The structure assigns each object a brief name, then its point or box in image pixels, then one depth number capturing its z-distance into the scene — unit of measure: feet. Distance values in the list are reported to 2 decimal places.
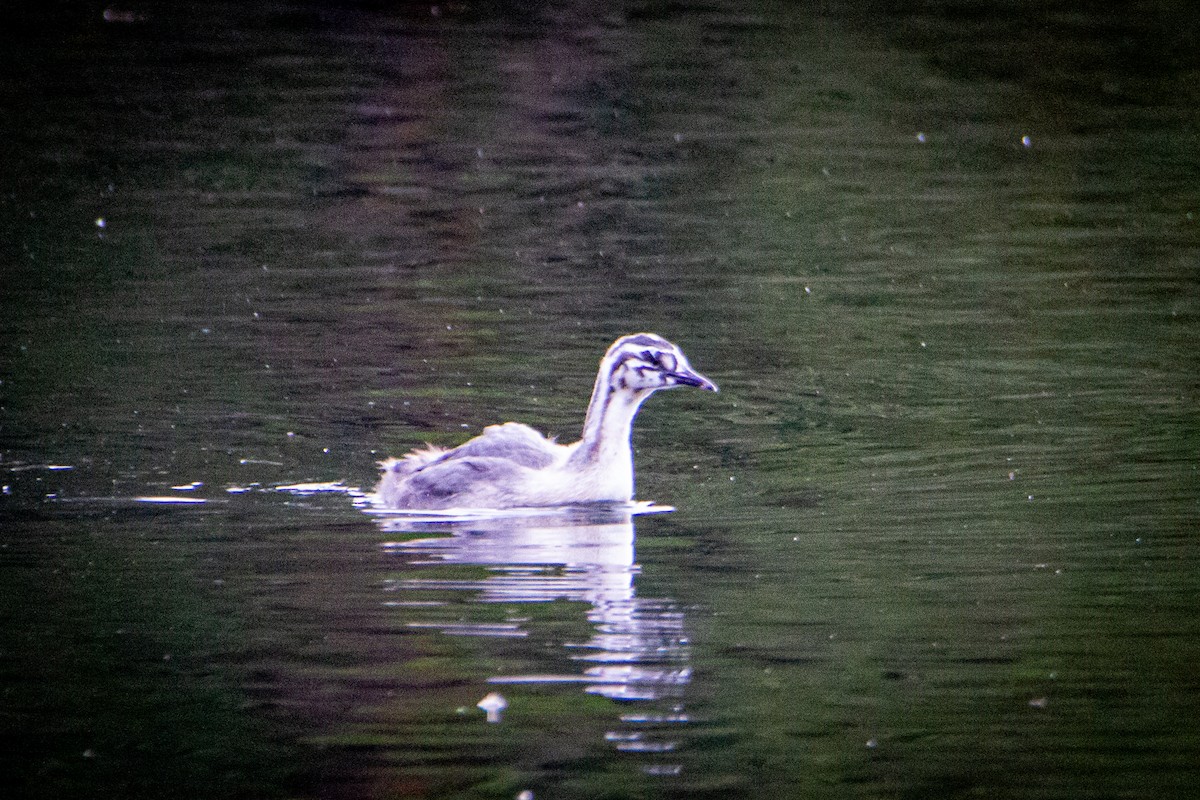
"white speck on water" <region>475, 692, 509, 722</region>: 55.01
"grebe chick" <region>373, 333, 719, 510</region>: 85.71
